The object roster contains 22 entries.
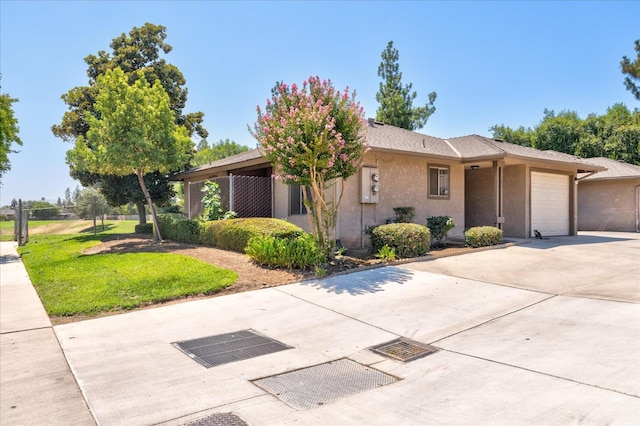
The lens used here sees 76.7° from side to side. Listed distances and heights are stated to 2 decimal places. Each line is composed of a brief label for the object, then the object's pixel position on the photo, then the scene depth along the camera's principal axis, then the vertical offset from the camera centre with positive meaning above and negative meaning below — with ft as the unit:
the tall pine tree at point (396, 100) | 97.04 +25.82
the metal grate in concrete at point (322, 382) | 11.57 -5.51
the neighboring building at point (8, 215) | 99.25 -1.72
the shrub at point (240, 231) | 32.24 -2.07
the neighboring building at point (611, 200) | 62.03 +0.61
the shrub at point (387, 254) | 32.19 -3.88
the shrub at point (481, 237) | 38.52 -3.07
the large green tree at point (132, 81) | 65.62 +19.10
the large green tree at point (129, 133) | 43.16 +8.12
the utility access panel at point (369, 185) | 39.58 +2.04
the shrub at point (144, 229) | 64.43 -3.44
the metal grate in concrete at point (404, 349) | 14.52 -5.41
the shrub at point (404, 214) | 41.16 -0.88
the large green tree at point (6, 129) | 49.67 +10.08
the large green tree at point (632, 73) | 49.37 +16.27
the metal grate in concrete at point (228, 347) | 14.99 -5.59
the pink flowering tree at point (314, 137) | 28.09 +4.97
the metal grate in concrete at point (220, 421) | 10.27 -5.51
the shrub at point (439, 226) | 39.93 -2.07
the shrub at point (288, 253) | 28.84 -3.35
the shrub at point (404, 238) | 33.40 -2.77
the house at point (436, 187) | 40.34 +2.20
